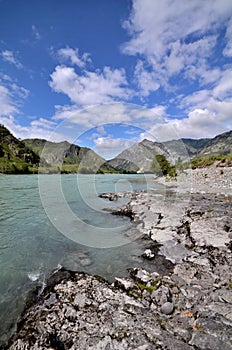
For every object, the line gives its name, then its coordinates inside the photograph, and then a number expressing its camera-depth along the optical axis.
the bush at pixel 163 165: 71.00
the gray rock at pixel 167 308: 5.00
